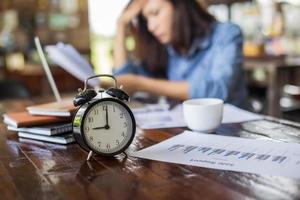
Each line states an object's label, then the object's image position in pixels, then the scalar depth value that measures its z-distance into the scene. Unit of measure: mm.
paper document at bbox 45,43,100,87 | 1312
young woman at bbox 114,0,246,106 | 1711
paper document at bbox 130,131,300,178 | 752
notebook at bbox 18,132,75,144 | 1001
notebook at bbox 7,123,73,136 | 1029
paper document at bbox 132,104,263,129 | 1199
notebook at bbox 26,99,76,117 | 1073
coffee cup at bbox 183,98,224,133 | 1029
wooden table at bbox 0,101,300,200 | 641
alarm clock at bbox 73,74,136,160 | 845
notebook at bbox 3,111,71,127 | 1088
